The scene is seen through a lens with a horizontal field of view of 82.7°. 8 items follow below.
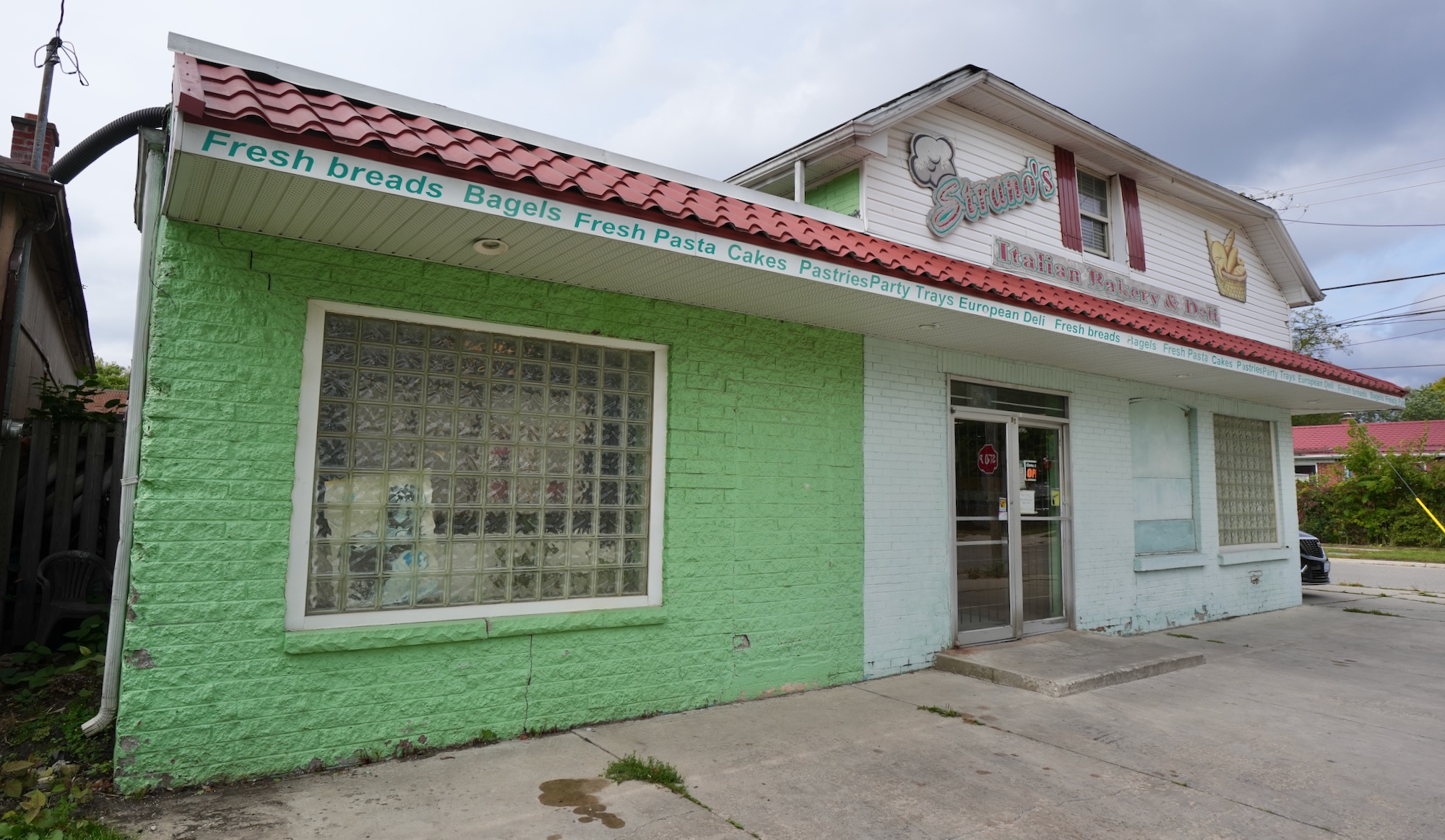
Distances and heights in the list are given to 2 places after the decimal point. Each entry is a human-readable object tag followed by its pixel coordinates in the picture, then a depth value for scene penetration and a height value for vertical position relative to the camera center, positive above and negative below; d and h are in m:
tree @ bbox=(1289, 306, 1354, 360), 37.66 +7.93
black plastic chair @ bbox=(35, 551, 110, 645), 5.34 -0.61
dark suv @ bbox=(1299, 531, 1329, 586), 13.73 -0.95
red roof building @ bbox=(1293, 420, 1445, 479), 29.36 +2.64
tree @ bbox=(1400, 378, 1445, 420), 57.66 +7.50
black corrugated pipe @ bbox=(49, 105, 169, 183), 4.85 +2.37
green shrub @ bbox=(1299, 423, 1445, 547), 22.00 +0.38
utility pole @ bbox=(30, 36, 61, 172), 7.92 +4.29
